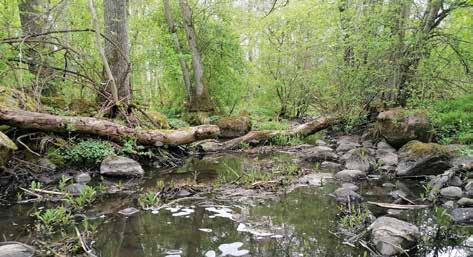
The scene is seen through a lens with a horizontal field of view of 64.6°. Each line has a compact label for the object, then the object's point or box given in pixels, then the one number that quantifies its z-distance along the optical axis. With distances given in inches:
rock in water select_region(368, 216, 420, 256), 139.4
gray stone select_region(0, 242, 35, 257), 134.2
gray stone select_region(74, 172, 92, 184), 248.9
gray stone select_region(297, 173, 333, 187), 251.9
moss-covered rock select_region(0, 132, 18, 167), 216.7
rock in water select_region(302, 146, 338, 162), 339.0
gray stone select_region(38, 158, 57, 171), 258.4
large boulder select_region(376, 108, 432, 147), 320.8
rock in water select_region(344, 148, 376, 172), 291.6
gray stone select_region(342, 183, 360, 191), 228.6
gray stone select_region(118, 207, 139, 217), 190.9
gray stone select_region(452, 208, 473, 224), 171.9
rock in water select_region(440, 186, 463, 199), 205.9
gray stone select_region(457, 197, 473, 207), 189.9
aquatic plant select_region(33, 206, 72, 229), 168.2
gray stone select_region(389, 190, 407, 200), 207.9
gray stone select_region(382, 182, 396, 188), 240.7
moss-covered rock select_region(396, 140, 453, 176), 257.6
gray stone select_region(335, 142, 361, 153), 369.3
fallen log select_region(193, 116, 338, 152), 406.6
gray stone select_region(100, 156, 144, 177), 265.1
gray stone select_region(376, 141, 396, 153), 329.2
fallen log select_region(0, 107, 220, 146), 249.3
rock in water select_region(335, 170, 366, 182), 262.4
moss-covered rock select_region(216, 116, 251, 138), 464.8
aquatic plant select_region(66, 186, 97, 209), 197.3
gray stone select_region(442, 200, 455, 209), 192.7
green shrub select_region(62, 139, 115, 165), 272.8
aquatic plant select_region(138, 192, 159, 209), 201.9
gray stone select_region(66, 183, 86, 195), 221.5
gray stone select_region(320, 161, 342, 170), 304.2
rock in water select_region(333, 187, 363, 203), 207.8
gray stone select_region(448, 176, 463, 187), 225.4
